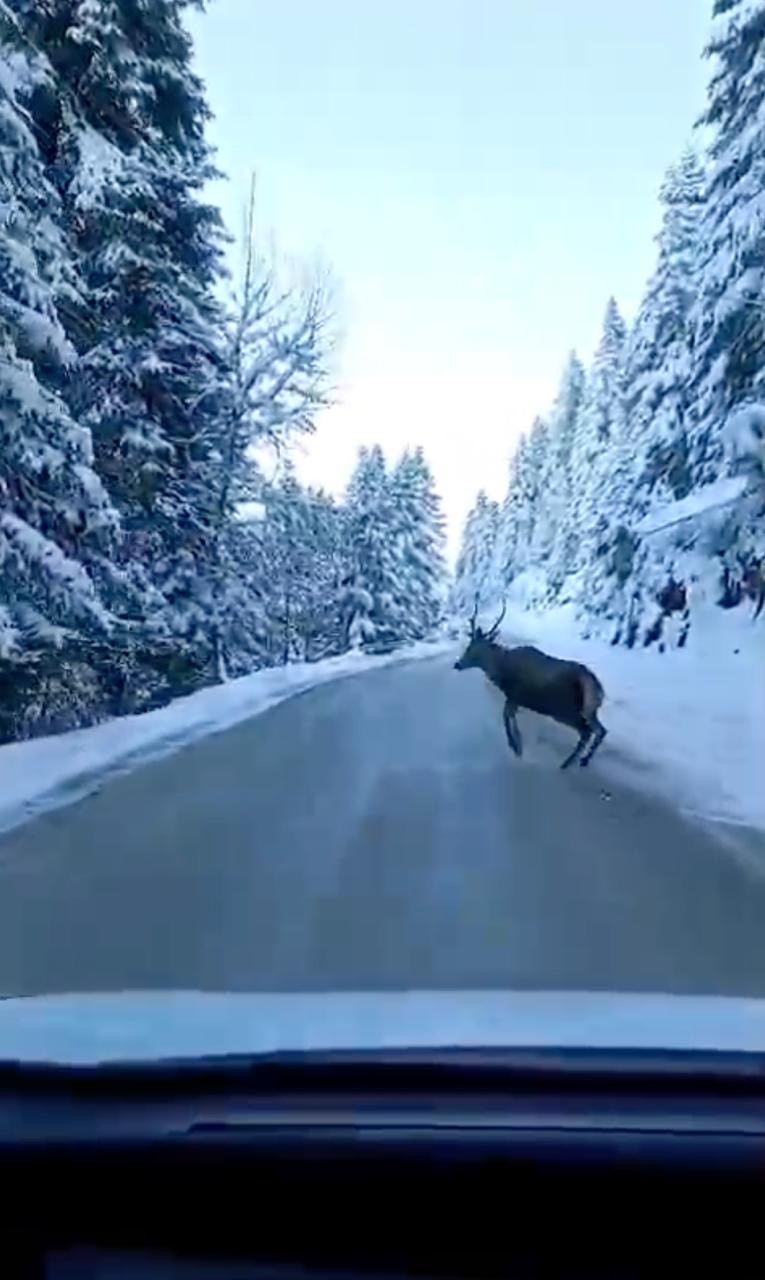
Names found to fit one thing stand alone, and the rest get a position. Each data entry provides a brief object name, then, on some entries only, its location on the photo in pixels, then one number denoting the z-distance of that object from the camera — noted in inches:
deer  544.4
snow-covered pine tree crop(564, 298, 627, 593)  1577.3
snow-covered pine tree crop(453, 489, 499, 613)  3816.4
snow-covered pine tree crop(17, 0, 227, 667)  685.3
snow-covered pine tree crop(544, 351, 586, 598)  2891.2
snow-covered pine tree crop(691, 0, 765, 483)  740.0
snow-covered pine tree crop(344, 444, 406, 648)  2283.5
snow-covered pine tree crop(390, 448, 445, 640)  2561.5
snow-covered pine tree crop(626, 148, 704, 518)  1127.0
